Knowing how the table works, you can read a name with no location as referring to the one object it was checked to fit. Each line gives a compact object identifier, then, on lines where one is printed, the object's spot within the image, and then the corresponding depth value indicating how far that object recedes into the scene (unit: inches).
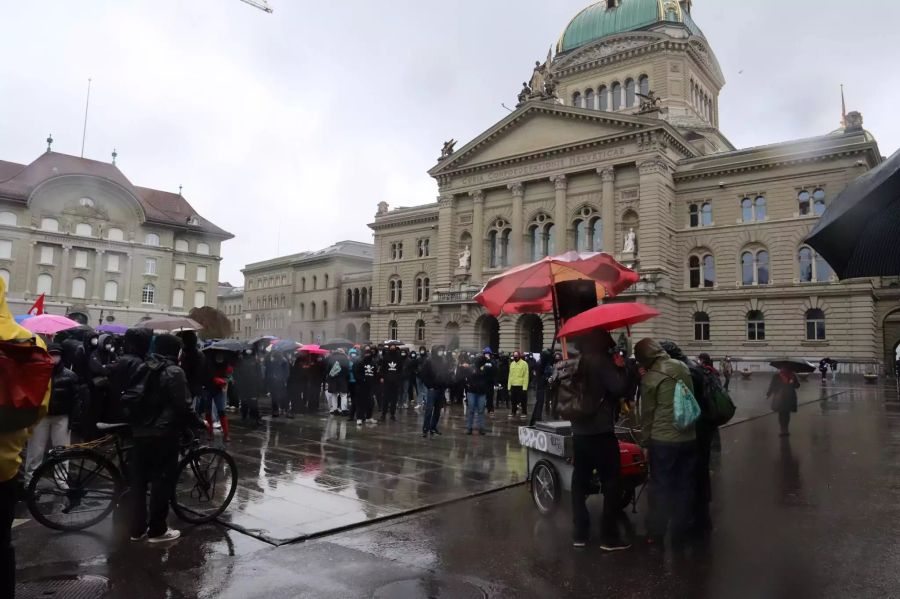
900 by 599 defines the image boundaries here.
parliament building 1540.4
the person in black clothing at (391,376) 662.5
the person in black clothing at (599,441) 232.7
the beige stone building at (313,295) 2731.3
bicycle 249.6
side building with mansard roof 1952.5
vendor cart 271.1
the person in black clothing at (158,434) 232.1
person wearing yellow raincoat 144.2
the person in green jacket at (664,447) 240.8
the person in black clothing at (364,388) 613.9
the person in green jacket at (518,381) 695.1
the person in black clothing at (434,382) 517.3
